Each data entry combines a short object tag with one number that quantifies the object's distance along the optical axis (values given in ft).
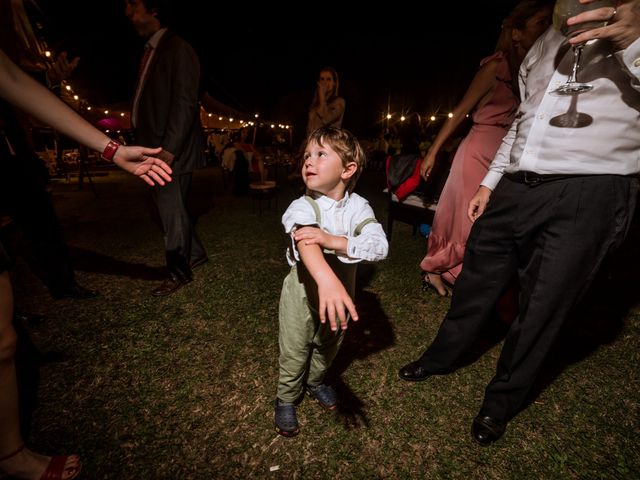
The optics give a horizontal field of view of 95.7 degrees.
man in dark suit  9.56
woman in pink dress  6.72
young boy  4.22
